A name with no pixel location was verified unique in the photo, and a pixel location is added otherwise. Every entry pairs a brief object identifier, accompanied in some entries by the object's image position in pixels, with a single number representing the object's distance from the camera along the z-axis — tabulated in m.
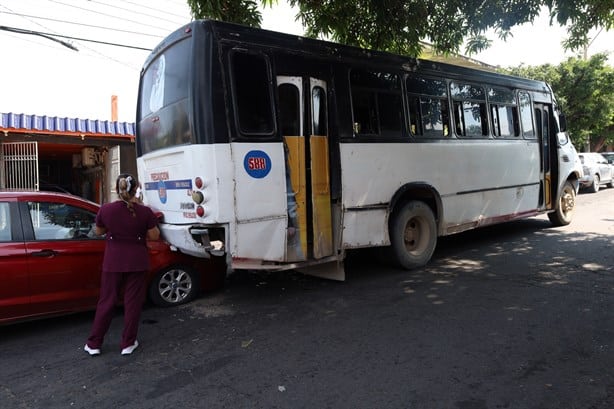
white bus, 5.06
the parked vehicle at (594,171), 18.75
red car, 4.63
